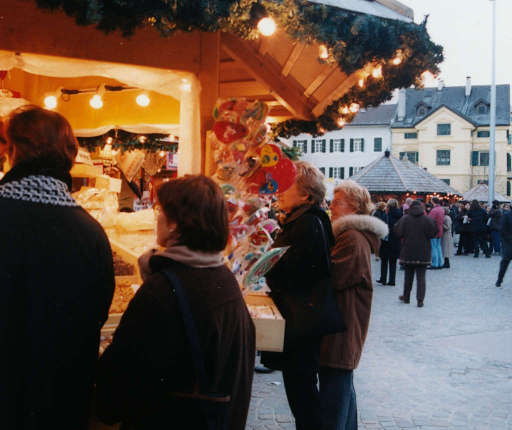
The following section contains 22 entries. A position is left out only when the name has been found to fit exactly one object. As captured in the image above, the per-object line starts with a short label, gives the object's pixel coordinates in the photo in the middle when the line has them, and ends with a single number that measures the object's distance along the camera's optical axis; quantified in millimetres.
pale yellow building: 52312
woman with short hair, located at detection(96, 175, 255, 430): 1711
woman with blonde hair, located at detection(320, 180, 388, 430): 3254
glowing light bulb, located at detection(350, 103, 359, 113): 5798
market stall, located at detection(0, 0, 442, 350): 3109
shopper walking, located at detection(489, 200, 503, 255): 17516
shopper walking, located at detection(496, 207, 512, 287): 11000
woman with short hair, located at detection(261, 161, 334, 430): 3086
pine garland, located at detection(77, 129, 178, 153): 7852
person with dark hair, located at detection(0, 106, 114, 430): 1777
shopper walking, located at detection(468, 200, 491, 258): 17531
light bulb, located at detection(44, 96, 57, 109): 5957
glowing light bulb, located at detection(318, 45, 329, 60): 3684
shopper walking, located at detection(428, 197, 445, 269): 14377
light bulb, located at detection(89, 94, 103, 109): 5977
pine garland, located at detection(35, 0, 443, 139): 2924
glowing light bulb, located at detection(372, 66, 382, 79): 4215
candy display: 3242
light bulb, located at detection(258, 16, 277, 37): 3270
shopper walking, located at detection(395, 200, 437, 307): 9047
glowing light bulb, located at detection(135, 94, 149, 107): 5703
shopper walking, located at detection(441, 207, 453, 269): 14484
